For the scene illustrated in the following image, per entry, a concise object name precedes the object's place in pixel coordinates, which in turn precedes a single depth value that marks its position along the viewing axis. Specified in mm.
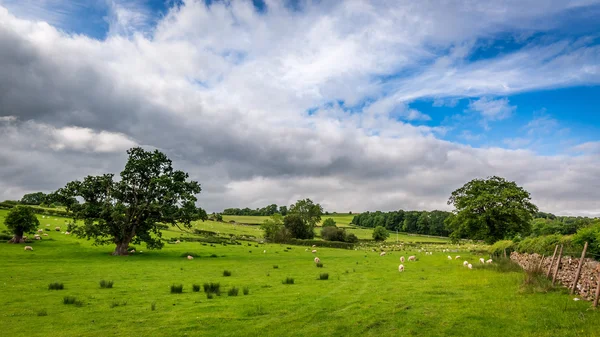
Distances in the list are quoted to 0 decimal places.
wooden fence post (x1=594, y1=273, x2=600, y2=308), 13199
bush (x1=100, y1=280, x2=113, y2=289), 20031
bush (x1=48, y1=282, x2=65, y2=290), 19266
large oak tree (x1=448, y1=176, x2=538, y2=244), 55594
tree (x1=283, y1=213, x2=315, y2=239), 102875
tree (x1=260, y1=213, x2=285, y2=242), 94062
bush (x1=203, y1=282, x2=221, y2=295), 18411
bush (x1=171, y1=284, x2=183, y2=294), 18406
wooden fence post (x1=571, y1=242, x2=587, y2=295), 15141
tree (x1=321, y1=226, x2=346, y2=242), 103306
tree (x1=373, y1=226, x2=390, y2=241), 114956
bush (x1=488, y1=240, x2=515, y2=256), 39500
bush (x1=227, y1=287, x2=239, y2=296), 17597
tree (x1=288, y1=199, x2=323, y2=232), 112888
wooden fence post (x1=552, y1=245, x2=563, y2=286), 17478
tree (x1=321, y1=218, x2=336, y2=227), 134375
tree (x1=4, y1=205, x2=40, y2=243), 43281
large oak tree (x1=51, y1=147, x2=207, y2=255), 41156
